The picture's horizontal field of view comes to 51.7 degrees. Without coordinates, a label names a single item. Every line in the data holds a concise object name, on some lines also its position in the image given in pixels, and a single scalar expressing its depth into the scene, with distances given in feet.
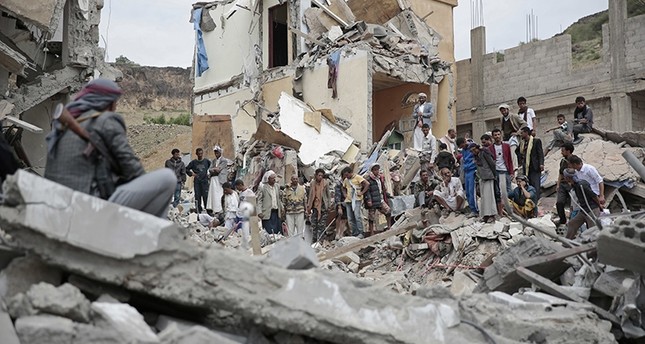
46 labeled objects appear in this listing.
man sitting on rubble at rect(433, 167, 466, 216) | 40.41
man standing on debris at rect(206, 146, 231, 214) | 48.88
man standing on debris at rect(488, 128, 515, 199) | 37.99
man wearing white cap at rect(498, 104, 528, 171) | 42.73
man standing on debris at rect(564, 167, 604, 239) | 29.63
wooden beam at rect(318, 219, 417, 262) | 34.28
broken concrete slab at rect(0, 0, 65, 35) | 37.86
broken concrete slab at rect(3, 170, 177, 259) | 12.26
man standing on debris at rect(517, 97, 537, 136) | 43.99
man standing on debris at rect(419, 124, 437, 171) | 46.75
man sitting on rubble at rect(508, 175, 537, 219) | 38.47
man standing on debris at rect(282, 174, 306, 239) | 45.78
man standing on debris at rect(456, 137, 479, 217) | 37.86
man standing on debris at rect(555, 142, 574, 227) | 32.22
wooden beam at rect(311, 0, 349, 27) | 74.69
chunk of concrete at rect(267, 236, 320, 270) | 14.26
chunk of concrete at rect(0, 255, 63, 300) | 12.43
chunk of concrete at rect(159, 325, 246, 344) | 11.73
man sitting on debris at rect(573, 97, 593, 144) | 44.88
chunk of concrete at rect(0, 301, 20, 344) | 11.14
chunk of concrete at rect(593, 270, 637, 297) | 17.80
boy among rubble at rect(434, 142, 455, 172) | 43.75
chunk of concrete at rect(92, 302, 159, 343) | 11.48
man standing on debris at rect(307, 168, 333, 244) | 46.50
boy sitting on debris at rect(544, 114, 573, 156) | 45.42
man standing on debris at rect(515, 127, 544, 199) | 39.22
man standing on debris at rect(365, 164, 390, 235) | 43.34
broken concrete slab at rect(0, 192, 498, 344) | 12.38
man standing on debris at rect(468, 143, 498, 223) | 36.47
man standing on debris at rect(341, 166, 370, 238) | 43.83
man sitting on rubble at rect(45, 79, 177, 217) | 13.52
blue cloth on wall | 92.58
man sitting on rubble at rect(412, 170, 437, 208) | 43.14
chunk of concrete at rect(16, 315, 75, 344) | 11.13
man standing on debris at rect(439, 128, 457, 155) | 48.67
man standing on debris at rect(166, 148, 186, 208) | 46.41
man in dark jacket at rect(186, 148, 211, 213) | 48.78
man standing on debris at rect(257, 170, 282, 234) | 45.24
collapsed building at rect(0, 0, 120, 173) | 39.06
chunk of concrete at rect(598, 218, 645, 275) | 16.17
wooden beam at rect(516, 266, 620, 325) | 17.48
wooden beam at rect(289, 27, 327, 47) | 73.06
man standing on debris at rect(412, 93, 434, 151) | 53.52
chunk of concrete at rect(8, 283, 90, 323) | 11.50
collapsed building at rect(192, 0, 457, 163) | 66.64
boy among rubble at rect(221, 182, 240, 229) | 45.19
